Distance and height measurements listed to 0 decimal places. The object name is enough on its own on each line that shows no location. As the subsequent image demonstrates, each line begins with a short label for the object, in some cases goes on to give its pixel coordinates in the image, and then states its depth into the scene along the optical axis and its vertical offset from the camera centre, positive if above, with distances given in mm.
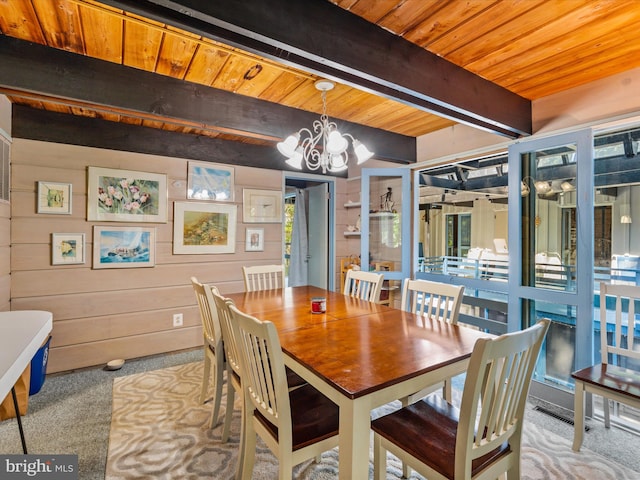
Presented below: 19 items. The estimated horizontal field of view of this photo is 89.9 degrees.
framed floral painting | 3109 +440
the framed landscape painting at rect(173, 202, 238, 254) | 3545 +136
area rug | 1737 -1264
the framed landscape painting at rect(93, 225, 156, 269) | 3145 -77
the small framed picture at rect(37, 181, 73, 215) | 2896 +380
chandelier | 2219 +655
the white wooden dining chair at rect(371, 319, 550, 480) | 1062 -756
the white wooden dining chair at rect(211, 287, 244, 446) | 1620 -681
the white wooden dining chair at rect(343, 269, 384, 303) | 2633 -396
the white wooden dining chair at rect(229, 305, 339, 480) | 1270 -806
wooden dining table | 1142 -511
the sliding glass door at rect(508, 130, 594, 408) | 2350 -81
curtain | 5383 -157
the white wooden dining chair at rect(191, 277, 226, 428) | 2094 -651
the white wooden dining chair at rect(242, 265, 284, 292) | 3088 -384
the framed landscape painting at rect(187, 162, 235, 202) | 3602 +666
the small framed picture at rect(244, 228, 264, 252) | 3967 -6
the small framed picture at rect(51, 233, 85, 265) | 2953 -92
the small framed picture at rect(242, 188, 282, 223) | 3934 +429
